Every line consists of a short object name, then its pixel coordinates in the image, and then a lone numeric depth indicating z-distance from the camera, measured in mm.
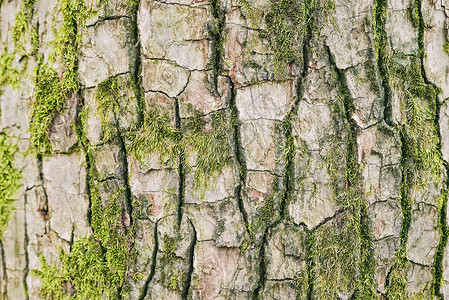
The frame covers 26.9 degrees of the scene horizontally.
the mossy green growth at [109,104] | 828
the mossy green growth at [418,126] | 829
